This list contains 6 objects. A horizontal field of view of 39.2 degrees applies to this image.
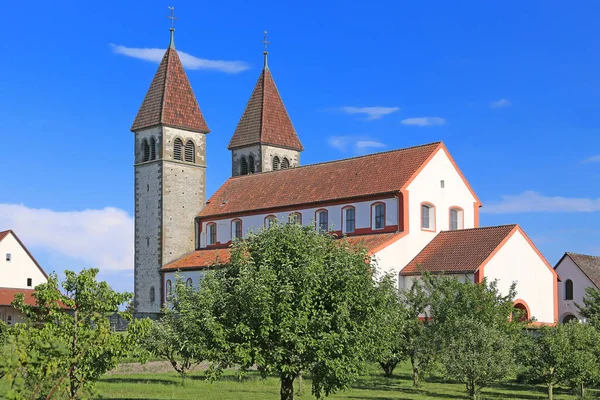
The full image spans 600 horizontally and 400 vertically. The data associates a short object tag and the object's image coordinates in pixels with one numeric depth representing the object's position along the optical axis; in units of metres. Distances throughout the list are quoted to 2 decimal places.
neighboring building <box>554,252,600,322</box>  66.31
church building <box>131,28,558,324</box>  50.84
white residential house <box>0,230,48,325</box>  64.56
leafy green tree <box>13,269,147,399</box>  19.92
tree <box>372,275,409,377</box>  24.80
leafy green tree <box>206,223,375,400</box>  22.70
